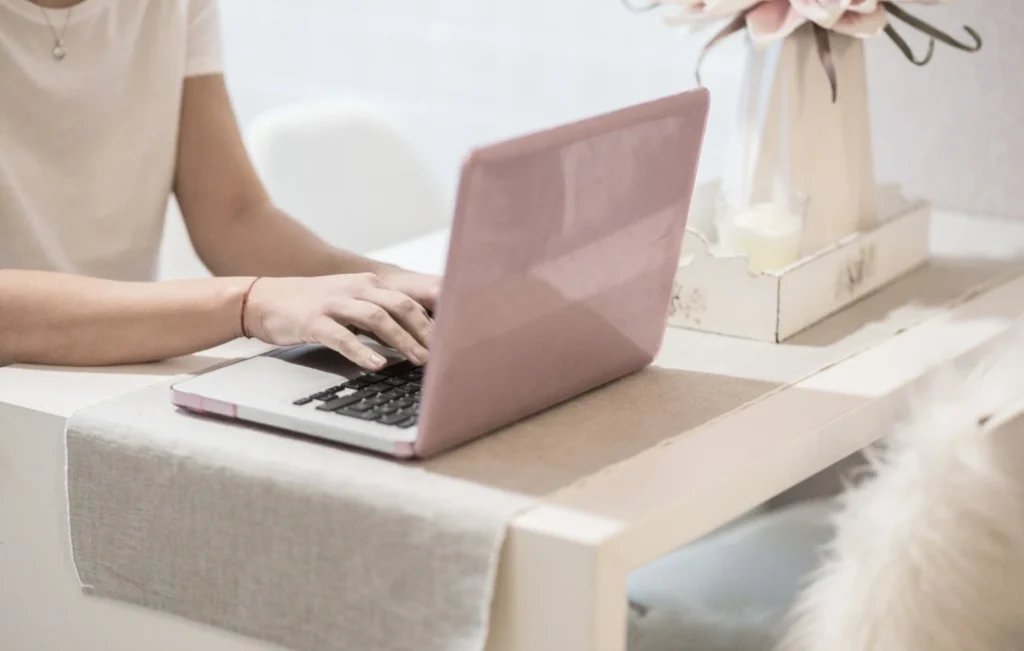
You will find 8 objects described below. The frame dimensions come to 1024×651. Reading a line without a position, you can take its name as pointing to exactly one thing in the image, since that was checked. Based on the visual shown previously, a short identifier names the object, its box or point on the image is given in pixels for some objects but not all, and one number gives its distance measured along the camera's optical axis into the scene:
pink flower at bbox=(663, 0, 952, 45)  2.45
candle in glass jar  2.47
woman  2.26
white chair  3.07
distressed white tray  2.39
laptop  2.02
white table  1.99
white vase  2.51
